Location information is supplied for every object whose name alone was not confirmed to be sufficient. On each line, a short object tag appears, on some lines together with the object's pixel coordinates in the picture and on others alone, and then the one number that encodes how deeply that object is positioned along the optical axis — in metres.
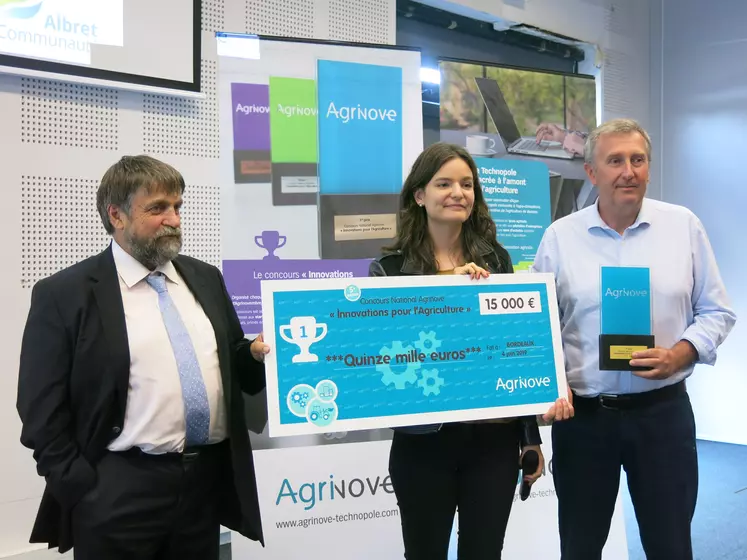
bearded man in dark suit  1.61
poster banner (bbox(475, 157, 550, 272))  3.53
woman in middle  1.80
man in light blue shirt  1.99
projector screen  2.66
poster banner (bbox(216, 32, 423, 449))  2.95
